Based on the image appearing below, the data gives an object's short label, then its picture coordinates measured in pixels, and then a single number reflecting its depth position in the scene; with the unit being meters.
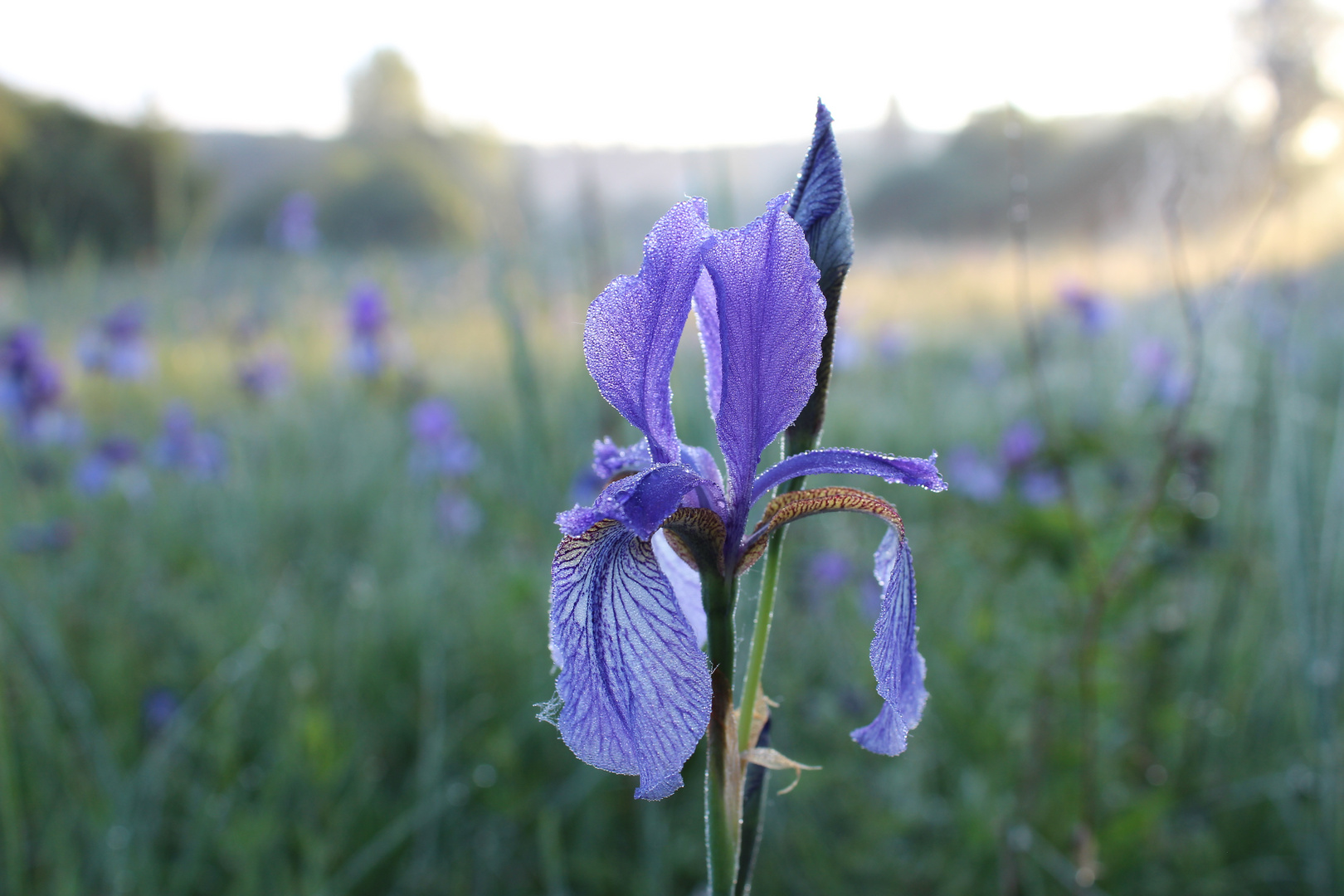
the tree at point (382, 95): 28.11
